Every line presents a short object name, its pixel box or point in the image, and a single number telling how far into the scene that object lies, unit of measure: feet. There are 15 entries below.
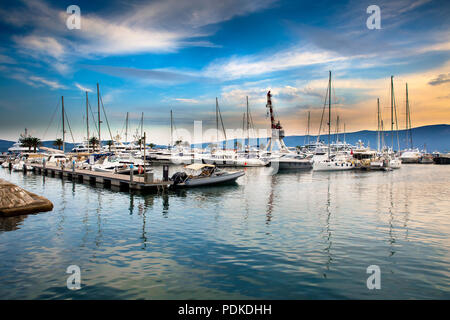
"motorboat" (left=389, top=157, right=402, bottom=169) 237.49
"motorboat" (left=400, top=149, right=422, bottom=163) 349.61
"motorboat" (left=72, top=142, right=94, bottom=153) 327.67
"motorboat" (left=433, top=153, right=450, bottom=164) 330.13
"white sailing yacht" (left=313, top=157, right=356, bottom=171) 207.92
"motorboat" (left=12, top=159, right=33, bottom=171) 197.69
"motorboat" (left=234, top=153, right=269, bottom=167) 244.83
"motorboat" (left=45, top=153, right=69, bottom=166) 213.44
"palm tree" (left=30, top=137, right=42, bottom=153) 333.62
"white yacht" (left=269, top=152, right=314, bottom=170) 230.68
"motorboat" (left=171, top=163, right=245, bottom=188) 110.63
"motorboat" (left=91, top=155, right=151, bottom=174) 144.62
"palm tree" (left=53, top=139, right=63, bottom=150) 391.86
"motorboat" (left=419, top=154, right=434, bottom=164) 343.40
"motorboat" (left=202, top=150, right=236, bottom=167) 250.37
